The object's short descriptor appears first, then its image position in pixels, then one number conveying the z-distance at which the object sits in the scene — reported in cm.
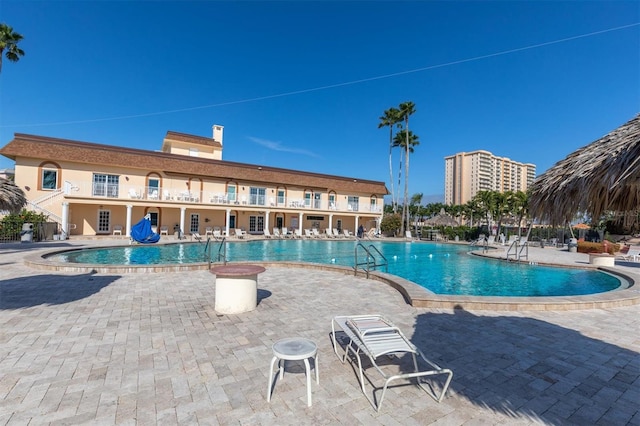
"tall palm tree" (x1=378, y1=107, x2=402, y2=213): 3481
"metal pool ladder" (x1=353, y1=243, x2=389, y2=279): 1580
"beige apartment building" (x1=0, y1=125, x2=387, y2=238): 1944
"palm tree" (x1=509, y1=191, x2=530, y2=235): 2977
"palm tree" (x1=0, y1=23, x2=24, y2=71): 1603
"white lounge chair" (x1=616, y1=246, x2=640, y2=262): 1578
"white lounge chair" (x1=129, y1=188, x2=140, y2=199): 2104
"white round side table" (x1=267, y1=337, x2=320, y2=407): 272
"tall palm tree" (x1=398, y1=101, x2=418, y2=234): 3388
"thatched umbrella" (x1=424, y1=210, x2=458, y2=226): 2928
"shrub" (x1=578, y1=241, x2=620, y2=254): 1772
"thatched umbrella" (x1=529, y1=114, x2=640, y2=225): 263
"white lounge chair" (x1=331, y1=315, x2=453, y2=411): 284
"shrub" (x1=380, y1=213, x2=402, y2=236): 3309
